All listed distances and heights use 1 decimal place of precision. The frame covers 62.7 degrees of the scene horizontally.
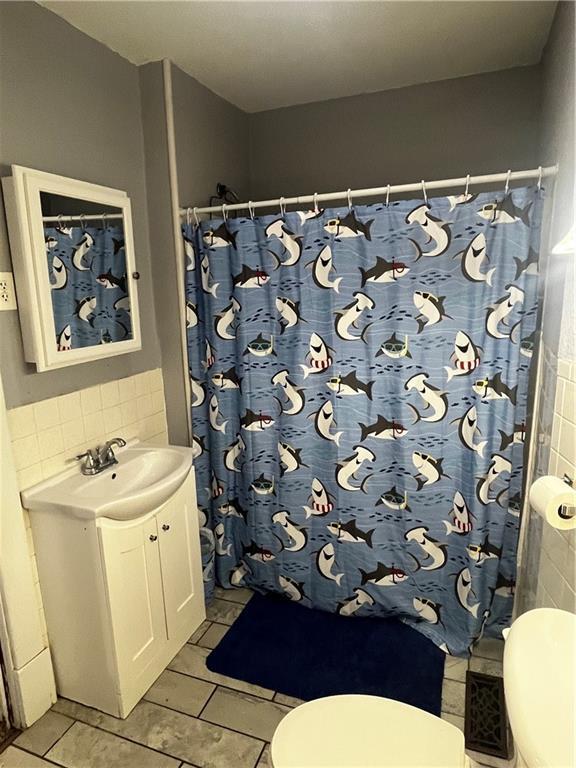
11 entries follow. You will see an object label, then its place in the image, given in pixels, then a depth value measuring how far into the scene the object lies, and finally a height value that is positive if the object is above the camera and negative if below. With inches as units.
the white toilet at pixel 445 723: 33.2 -46.0
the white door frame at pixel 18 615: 63.9 -45.2
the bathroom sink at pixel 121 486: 64.9 -29.1
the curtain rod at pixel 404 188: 67.4 +14.0
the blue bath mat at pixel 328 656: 74.5 -62.2
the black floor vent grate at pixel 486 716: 64.2 -61.7
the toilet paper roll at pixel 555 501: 46.5 -22.2
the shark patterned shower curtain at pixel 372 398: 73.2 -19.7
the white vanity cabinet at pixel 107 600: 66.2 -45.3
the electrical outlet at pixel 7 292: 63.3 -0.1
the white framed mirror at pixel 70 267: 63.9 +3.3
